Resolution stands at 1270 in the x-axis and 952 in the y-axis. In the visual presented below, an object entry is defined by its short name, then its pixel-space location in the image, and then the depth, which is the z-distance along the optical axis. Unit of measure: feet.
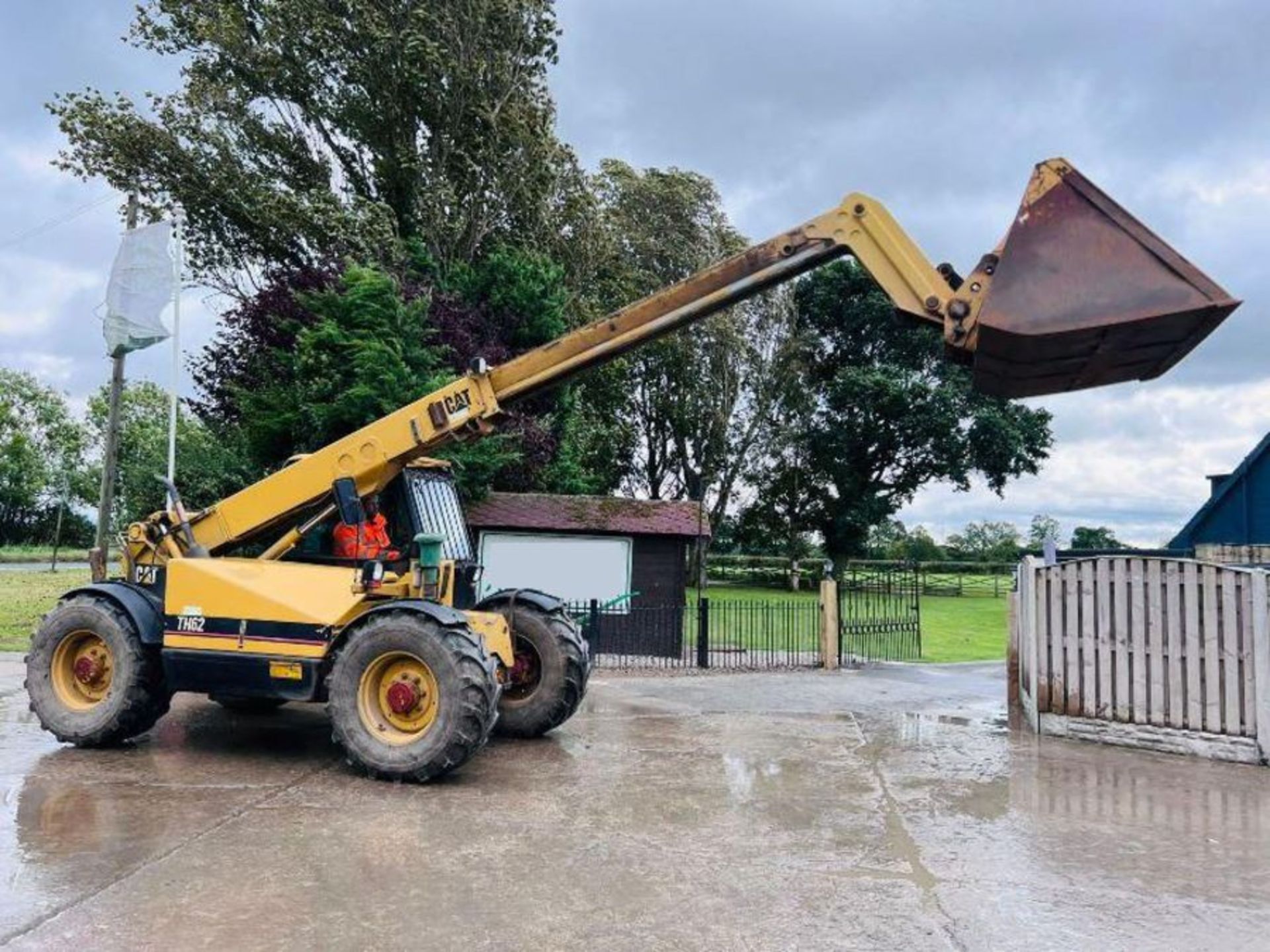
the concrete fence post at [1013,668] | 34.76
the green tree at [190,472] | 54.54
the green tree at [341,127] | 67.67
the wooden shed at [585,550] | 54.85
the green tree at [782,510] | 126.21
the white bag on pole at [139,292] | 42.86
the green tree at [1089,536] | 144.87
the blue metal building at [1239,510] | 63.26
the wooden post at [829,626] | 47.57
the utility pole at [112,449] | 46.70
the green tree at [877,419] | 117.39
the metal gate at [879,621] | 53.83
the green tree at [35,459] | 187.42
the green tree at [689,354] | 104.17
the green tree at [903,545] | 162.71
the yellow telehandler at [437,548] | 18.81
